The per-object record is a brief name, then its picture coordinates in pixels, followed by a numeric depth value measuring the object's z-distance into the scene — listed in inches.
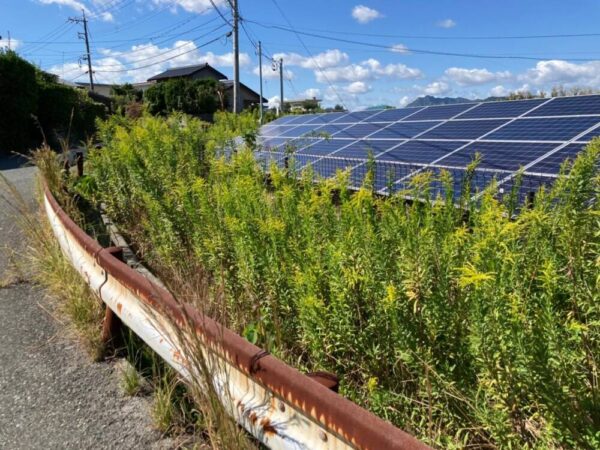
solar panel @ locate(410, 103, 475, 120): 488.1
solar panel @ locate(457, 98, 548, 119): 426.9
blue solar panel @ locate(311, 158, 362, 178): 335.6
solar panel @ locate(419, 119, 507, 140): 377.4
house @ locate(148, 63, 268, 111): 3016.7
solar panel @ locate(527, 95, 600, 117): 358.3
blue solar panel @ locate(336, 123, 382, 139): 489.1
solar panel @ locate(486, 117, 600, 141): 312.8
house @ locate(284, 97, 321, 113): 2429.1
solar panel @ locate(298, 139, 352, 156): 438.9
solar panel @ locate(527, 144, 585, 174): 255.7
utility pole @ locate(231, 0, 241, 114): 1066.7
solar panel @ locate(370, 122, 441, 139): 433.4
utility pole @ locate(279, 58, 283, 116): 2435.8
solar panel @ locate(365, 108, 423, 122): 557.9
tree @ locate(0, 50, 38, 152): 977.5
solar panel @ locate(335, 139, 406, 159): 392.9
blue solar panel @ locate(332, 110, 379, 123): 621.6
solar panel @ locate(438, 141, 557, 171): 282.6
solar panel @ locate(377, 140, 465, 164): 327.6
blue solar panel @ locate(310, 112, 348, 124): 676.7
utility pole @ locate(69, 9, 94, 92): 2485.2
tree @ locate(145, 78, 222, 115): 1914.4
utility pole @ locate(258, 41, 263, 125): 1760.6
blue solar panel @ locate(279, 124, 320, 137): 604.7
